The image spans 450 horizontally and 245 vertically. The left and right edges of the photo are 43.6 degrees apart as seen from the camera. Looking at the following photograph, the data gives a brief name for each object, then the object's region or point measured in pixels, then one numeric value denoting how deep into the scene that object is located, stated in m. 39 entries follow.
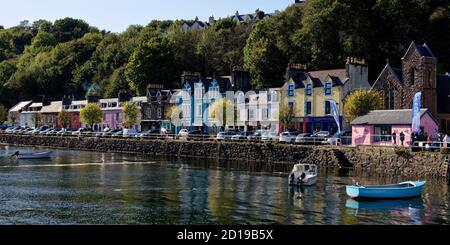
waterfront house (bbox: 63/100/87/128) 132.00
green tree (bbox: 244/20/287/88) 101.56
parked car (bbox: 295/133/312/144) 64.06
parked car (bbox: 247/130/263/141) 69.94
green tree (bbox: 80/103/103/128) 115.94
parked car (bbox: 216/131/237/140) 73.59
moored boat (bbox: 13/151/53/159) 72.81
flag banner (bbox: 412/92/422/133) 51.31
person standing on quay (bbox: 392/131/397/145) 55.40
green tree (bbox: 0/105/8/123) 152.38
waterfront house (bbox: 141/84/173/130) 107.00
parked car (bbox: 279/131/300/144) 65.69
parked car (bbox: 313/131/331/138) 65.65
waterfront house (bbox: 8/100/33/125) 149.30
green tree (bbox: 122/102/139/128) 108.38
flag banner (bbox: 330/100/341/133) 61.69
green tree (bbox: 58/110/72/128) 129.25
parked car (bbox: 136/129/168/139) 84.59
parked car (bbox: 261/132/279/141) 67.88
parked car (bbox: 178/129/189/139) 80.81
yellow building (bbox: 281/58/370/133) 76.06
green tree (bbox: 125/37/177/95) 127.00
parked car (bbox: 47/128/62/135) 107.64
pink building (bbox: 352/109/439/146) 55.62
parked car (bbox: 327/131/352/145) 61.04
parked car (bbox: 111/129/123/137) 92.86
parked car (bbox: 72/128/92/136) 102.19
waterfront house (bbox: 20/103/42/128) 141.62
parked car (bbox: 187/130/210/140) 77.62
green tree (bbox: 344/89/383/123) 66.75
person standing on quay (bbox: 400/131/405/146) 53.47
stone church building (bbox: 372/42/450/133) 66.81
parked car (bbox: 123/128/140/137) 89.94
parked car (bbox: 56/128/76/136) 105.62
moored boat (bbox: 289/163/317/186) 42.72
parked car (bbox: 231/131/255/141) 71.62
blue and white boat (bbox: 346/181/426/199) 36.47
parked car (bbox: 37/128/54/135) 110.49
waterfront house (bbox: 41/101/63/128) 136.62
